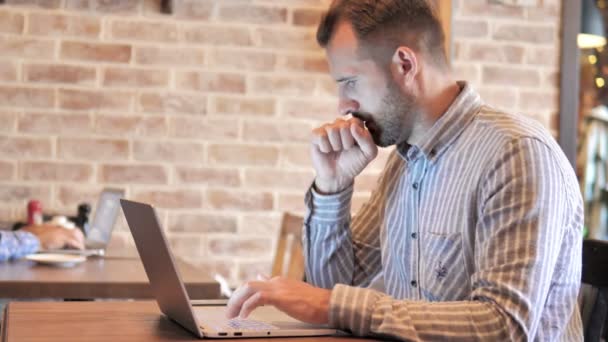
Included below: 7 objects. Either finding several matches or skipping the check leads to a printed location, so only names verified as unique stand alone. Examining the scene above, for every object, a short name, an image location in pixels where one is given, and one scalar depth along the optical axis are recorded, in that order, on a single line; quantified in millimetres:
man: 1423
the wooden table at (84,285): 2211
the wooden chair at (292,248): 3328
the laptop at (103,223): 3018
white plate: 2531
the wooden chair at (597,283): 1679
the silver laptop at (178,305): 1410
